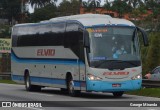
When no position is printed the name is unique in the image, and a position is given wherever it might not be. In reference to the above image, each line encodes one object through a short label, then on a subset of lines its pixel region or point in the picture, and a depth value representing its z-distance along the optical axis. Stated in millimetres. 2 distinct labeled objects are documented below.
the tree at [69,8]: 92231
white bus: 25312
